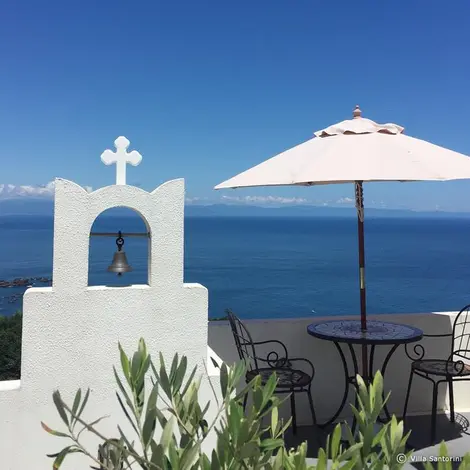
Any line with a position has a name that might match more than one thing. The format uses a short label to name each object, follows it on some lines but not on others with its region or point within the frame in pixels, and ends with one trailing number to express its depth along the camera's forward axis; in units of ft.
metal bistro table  11.98
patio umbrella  10.48
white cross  9.18
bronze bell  9.54
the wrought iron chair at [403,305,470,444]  12.49
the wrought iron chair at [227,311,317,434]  11.86
